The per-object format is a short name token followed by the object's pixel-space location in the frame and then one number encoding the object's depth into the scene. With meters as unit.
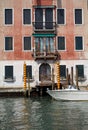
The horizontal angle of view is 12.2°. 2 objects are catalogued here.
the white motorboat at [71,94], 28.80
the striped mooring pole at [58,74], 34.31
